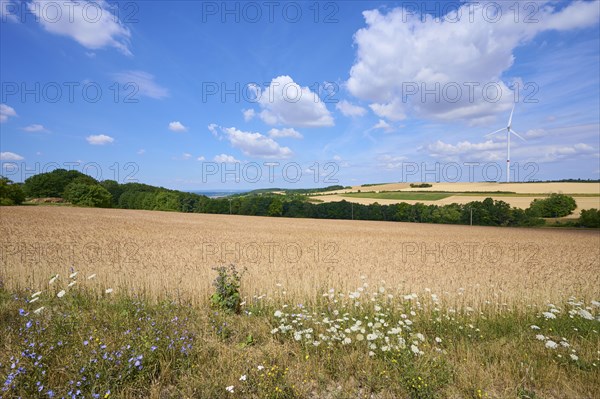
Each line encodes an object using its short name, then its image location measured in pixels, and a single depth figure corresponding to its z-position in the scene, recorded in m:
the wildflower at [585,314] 5.28
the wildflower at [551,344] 4.34
